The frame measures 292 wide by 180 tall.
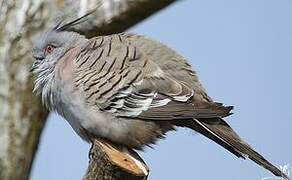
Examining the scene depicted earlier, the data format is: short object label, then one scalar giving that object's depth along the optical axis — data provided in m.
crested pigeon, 8.18
